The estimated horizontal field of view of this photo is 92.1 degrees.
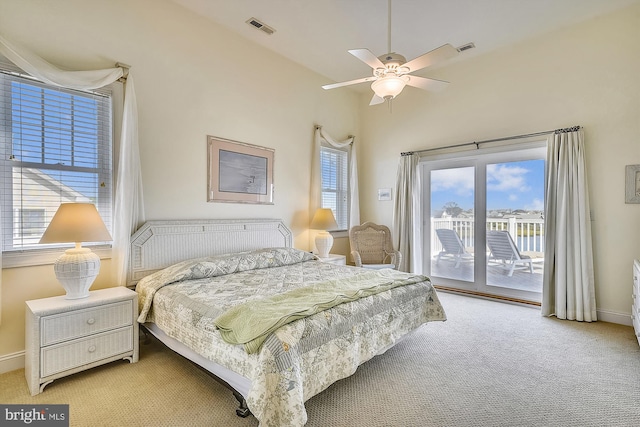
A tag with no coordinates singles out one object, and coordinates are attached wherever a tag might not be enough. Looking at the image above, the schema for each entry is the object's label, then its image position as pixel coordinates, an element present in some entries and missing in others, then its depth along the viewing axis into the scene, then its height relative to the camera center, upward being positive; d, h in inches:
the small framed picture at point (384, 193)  208.8 +14.9
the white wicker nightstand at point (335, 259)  173.0 -25.5
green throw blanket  65.4 -23.0
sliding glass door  161.2 -2.5
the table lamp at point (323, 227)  175.2 -7.1
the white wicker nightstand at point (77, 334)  82.3 -35.1
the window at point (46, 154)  93.0 +19.1
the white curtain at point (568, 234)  136.8 -7.9
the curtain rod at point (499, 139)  142.3 +40.8
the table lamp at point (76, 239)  87.8 -7.6
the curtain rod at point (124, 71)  113.4 +52.1
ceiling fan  92.7 +47.3
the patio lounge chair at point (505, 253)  165.0 -20.1
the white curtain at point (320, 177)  188.1 +26.0
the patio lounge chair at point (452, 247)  183.5 -18.7
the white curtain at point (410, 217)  193.0 -1.3
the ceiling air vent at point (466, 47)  157.8 +87.7
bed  63.1 -25.3
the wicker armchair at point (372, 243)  191.3 -17.5
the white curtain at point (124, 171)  104.0 +15.2
